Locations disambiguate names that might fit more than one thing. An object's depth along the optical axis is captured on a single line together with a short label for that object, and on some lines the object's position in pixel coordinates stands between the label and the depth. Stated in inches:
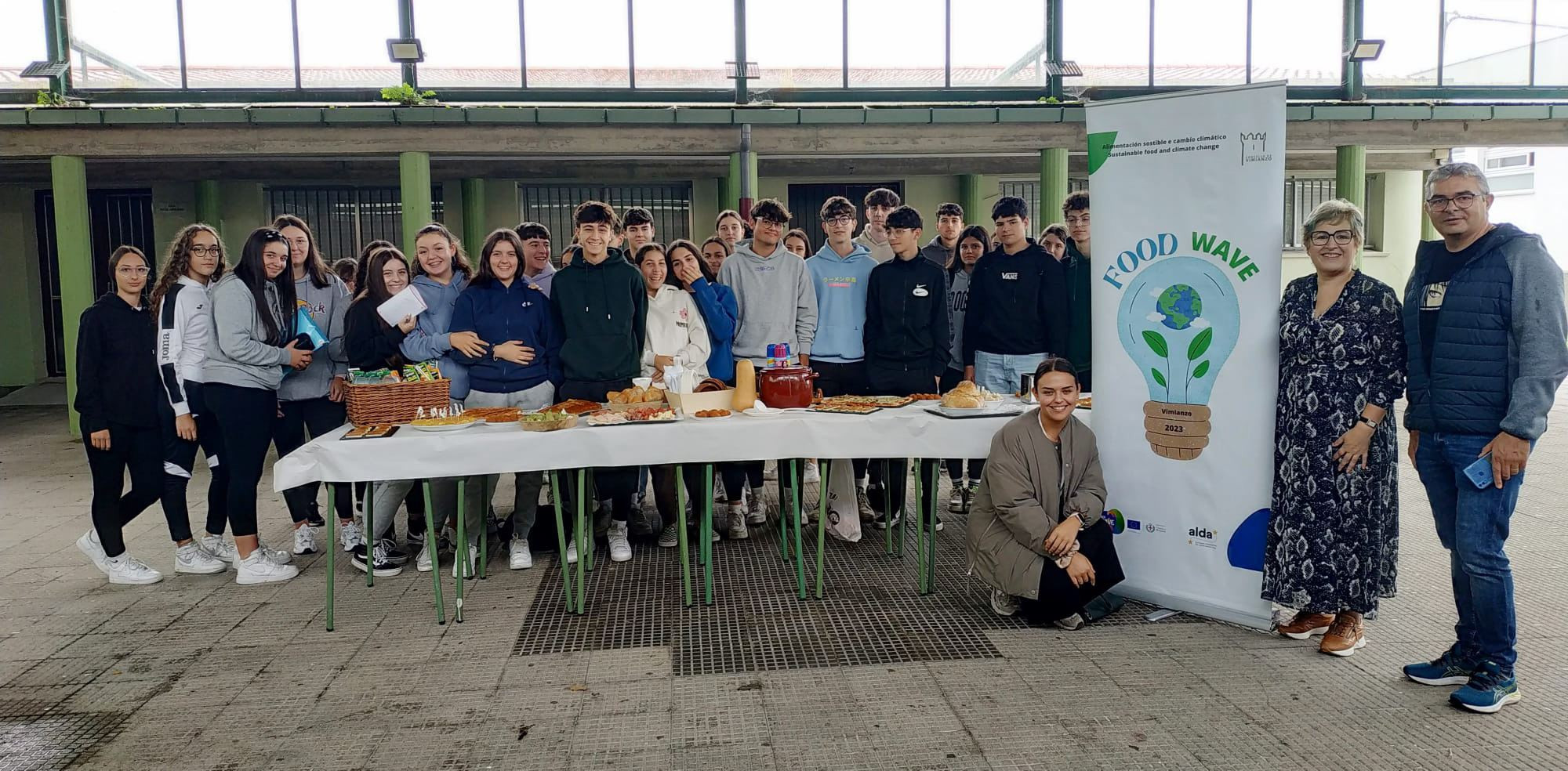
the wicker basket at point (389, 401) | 156.4
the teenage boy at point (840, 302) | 212.1
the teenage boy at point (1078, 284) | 207.6
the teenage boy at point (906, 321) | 201.9
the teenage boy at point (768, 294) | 206.2
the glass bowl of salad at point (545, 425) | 148.4
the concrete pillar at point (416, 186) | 383.6
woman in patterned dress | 127.6
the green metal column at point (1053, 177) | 411.2
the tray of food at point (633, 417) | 152.4
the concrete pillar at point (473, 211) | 496.1
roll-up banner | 139.2
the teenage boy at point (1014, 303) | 205.2
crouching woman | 144.2
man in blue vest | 111.5
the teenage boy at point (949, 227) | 242.1
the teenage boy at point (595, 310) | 183.6
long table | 142.6
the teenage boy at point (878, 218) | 242.7
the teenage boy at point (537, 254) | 206.7
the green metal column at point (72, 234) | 370.9
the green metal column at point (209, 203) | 490.9
